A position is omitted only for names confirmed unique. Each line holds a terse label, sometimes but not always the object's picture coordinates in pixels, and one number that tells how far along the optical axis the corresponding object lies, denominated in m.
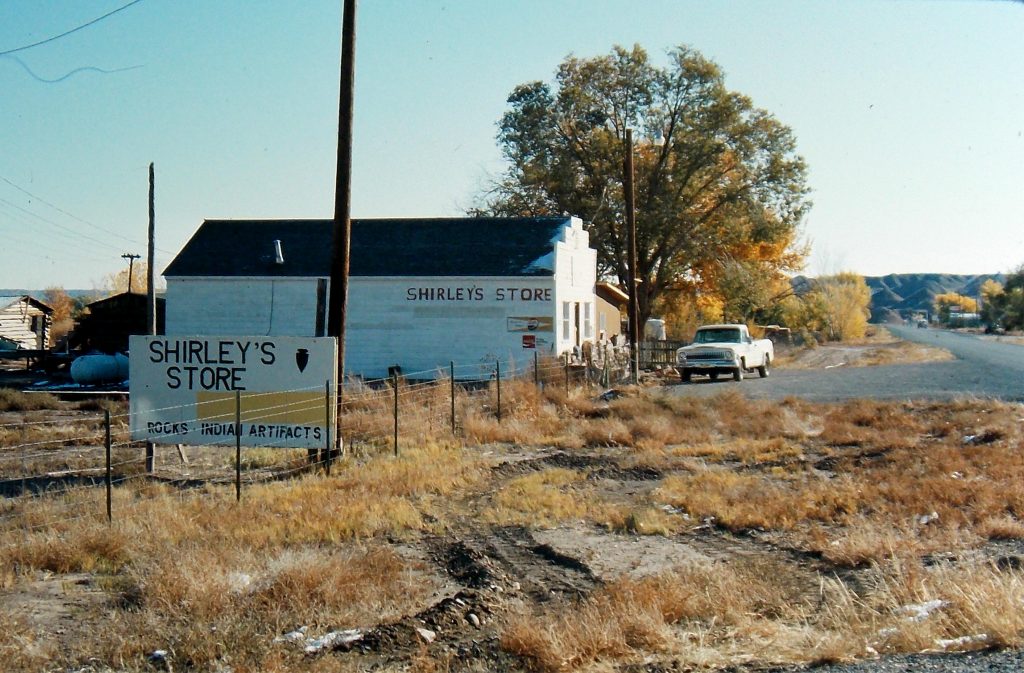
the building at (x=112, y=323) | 45.47
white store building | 33.66
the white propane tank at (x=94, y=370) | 37.12
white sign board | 14.67
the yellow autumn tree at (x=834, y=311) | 86.31
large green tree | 50.66
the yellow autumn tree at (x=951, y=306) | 176.07
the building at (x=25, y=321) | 65.31
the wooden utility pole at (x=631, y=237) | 34.69
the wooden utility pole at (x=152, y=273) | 34.19
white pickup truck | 34.62
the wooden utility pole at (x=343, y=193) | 15.40
